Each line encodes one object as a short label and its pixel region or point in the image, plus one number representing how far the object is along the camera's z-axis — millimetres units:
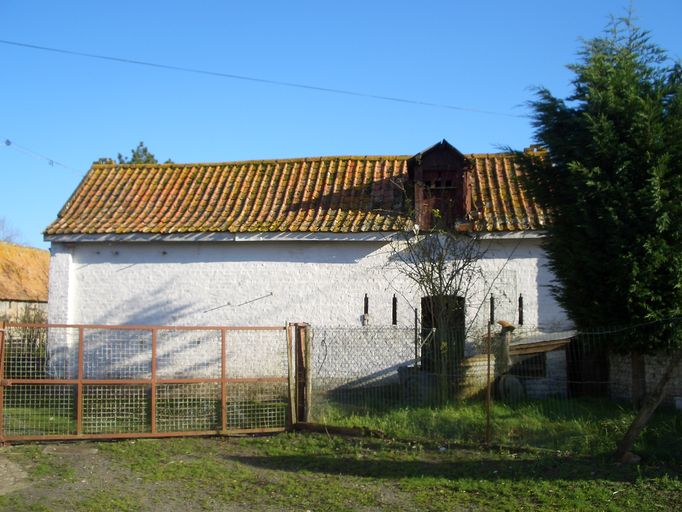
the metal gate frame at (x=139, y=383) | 9906
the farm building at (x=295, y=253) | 14258
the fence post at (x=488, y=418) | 9091
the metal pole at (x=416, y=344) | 10681
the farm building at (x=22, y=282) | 26344
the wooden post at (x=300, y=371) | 10680
